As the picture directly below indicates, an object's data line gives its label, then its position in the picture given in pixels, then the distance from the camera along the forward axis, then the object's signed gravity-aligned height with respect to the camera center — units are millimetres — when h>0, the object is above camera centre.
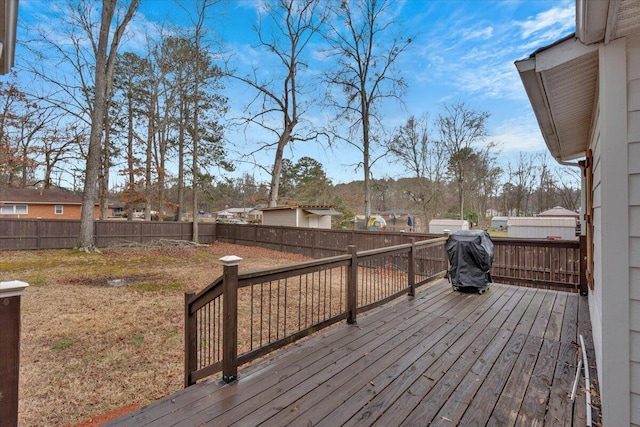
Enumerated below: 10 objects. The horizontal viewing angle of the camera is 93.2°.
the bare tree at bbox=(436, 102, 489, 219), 17812 +5022
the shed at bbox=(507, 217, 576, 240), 13289 -486
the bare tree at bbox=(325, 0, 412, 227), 12570 +6588
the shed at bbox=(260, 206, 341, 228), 14320 -23
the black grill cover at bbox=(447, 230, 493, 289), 4949 -693
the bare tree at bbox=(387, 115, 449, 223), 18219 +3594
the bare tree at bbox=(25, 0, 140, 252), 11172 +5967
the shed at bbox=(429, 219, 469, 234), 14922 -432
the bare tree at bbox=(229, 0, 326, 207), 14422 +7097
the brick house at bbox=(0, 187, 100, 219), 21078 +755
